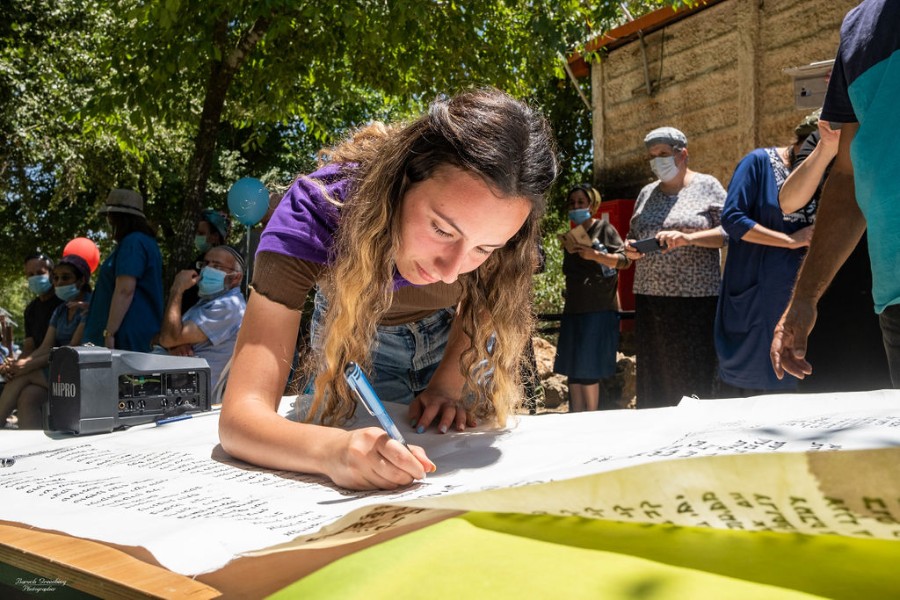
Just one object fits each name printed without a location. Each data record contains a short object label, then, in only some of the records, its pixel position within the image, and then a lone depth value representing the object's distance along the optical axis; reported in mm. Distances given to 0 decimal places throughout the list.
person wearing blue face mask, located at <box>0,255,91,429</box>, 5527
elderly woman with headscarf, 3963
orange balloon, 7029
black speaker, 1794
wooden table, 708
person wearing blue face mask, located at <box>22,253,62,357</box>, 6620
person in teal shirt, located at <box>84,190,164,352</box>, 4734
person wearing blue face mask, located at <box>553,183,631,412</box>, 4824
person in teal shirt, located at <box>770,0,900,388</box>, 1605
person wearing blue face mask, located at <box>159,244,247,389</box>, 4289
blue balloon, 5016
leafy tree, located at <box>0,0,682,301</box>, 5809
